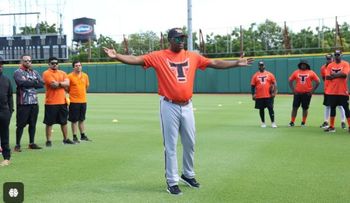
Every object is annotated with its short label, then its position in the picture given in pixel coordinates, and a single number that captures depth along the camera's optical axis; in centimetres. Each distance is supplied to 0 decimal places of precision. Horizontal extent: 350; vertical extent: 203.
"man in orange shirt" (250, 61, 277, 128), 1518
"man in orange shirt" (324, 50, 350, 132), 1319
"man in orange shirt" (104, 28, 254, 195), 693
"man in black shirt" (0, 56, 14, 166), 876
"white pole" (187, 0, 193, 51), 2959
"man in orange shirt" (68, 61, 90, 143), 1213
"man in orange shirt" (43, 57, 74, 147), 1130
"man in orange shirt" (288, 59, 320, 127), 1523
